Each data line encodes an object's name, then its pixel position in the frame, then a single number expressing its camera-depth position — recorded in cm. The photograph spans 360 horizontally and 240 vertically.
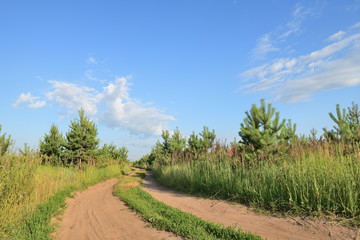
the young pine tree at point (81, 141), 1747
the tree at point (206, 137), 1797
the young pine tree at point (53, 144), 1850
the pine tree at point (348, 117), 1237
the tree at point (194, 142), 1823
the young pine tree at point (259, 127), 942
